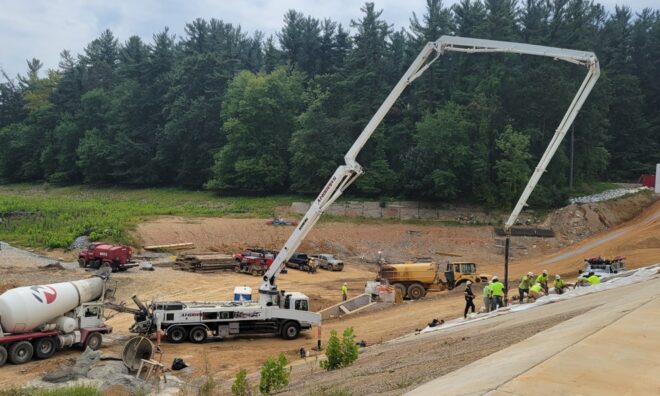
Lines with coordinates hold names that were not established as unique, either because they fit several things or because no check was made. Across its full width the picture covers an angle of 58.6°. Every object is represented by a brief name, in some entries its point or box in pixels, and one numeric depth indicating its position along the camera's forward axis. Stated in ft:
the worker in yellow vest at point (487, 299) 72.49
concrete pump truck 69.97
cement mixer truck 59.41
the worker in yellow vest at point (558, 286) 78.36
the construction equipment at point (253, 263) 125.49
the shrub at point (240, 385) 38.88
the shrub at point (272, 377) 39.73
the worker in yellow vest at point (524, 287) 75.92
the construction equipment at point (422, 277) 100.27
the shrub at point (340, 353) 47.98
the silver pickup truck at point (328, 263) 135.27
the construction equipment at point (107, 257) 119.34
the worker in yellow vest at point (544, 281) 78.54
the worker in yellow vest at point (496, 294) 71.36
